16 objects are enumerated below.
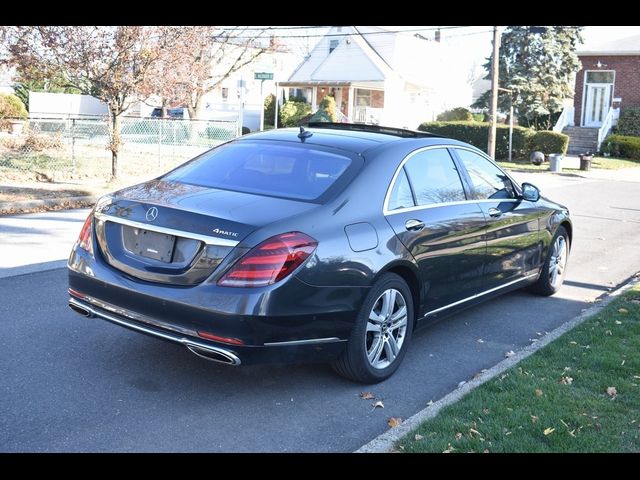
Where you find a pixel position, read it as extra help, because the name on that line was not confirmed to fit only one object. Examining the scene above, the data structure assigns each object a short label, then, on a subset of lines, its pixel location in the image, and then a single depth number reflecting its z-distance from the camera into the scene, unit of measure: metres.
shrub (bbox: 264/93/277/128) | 43.72
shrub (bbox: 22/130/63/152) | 16.03
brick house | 37.41
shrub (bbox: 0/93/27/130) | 17.62
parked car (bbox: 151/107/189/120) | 43.38
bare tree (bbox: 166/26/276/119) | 16.61
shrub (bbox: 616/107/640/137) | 36.72
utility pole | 25.72
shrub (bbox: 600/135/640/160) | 33.83
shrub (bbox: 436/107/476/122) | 40.81
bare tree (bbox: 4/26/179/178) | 13.41
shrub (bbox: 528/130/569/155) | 30.69
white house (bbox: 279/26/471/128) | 42.50
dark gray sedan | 4.13
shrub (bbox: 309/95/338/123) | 33.92
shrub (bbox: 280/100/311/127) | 41.41
